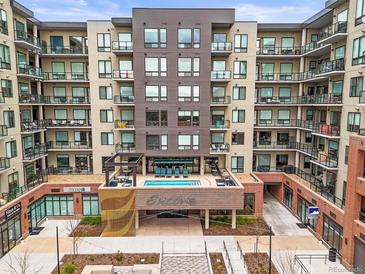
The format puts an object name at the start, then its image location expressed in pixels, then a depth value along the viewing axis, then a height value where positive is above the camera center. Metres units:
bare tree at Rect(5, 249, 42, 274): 17.94 -10.76
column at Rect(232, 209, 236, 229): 24.74 -9.92
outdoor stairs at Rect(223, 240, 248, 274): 18.60 -10.76
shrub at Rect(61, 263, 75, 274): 17.58 -10.25
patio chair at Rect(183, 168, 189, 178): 28.61 -6.91
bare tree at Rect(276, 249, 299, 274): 17.90 -10.57
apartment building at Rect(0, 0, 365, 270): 24.94 +0.71
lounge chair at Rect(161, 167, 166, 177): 28.75 -6.87
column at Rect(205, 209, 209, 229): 24.61 -9.89
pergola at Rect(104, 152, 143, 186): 24.20 -5.23
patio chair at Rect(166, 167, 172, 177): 28.81 -6.90
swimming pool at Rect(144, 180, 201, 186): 25.83 -7.21
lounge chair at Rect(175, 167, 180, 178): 28.84 -6.88
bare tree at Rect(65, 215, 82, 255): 21.22 -10.87
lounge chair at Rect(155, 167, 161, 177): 28.81 -6.87
